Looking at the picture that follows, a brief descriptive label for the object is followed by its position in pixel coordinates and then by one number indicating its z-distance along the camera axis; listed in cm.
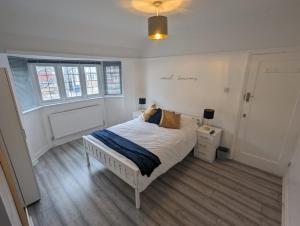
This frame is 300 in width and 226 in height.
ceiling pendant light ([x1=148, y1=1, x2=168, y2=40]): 191
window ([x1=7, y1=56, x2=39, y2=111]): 281
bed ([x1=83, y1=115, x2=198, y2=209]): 206
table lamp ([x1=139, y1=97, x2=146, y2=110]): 449
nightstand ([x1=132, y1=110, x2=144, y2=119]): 438
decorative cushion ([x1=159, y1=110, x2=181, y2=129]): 314
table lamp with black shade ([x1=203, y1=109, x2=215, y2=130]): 307
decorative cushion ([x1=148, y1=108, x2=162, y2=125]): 344
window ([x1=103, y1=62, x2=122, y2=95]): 445
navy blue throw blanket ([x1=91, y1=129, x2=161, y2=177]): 203
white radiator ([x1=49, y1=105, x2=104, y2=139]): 363
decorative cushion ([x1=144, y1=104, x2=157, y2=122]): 360
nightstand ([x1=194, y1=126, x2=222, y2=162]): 298
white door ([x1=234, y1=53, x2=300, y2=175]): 235
